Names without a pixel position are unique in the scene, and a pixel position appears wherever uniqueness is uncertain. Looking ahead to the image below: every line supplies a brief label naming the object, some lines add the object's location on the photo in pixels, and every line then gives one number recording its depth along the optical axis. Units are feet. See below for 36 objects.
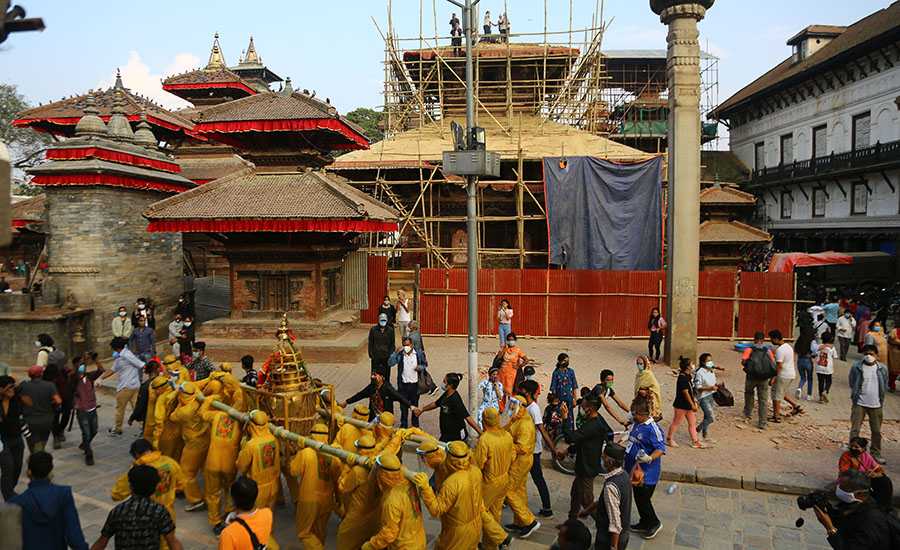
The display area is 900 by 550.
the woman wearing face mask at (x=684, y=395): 28.02
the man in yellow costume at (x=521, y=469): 20.85
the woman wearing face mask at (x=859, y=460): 19.60
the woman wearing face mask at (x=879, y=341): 34.04
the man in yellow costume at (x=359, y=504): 17.75
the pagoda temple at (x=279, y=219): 46.16
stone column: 45.39
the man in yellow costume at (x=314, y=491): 19.10
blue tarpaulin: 62.64
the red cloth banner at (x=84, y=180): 49.14
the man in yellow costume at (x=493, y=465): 19.33
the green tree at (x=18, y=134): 115.55
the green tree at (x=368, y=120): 177.88
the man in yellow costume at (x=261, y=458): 19.86
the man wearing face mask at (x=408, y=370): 31.01
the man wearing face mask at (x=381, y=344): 35.04
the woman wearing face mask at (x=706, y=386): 29.71
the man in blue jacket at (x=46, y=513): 14.32
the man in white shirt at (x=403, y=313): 51.70
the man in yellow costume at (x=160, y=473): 17.49
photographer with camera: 14.53
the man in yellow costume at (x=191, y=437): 22.50
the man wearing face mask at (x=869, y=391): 26.53
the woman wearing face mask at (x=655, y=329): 47.55
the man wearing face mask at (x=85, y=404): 27.68
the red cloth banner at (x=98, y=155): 49.67
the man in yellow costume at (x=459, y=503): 16.83
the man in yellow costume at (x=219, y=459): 21.59
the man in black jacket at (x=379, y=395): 26.99
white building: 85.25
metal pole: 31.14
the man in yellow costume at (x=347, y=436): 20.40
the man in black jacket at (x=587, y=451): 20.83
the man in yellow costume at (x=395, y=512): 15.93
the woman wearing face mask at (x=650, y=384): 25.27
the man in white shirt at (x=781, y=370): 32.01
